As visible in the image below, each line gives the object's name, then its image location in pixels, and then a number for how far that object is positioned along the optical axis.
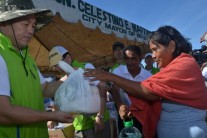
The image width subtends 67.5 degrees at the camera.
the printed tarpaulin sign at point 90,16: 2.17
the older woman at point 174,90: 1.14
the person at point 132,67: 2.22
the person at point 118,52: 2.83
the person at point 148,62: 3.68
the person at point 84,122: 1.83
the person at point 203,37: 3.39
